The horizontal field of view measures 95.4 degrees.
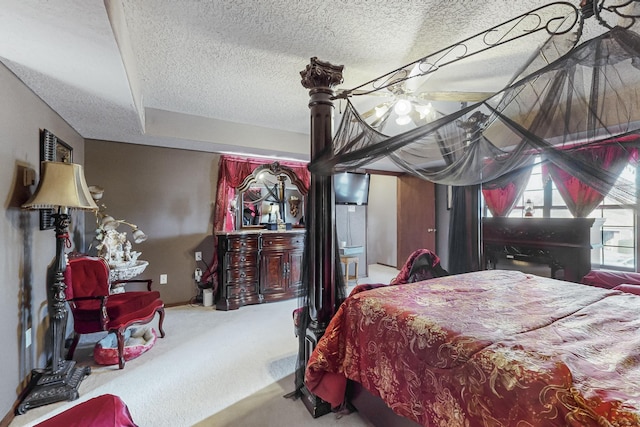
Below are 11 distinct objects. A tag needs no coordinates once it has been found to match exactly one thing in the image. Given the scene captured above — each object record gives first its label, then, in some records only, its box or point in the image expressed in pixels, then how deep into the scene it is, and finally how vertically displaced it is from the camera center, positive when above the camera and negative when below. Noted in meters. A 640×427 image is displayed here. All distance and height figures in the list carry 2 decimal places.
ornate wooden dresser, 3.93 -0.70
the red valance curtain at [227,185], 4.31 +0.48
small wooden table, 5.07 -0.79
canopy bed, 1.04 -0.52
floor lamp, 1.94 -0.50
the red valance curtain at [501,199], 4.05 +0.24
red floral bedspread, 0.95 -0.56
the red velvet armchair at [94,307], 2.38 -0.75
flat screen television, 5.29 +0.53
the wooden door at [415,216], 5.57 +0.01
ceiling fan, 2.28 +0.94
